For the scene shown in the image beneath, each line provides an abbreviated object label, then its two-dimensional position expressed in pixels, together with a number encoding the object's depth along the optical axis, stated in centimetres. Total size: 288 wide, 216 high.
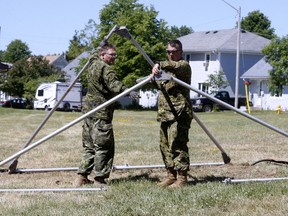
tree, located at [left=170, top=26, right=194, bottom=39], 13162
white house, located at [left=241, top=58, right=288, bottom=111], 5366
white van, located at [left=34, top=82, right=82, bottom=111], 5378
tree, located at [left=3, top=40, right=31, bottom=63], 12612
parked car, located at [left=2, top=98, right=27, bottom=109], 6525
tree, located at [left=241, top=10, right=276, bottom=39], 9650
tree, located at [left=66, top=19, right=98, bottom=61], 6820
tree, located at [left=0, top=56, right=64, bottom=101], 6950
